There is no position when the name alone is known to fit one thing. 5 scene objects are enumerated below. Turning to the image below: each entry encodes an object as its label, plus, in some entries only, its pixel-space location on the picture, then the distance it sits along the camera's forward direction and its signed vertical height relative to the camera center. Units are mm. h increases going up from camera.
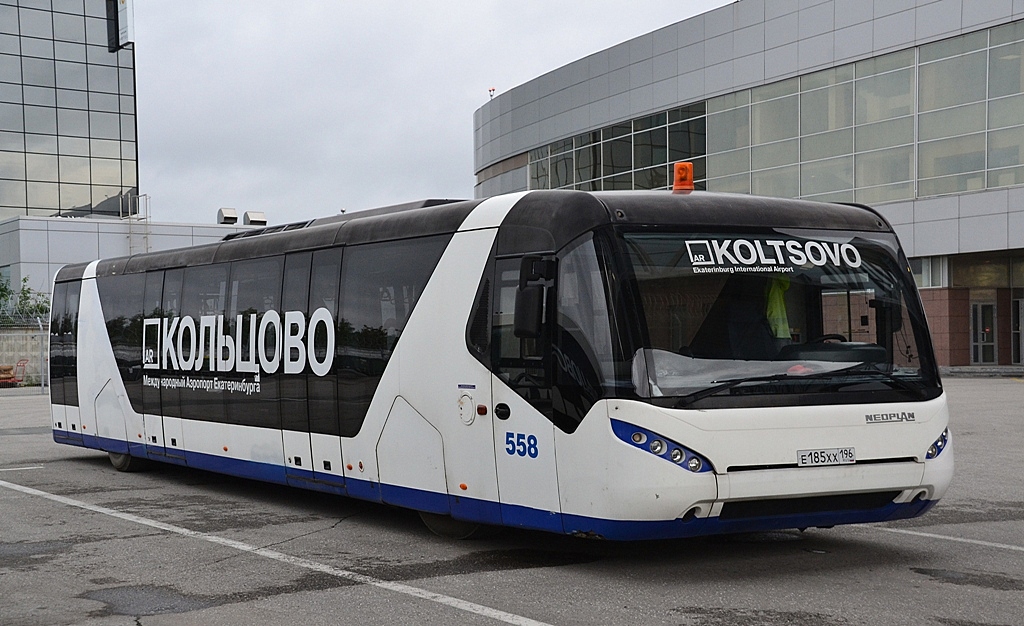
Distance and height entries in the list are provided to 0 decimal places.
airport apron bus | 7879 -512
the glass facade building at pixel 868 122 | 38250 +5951
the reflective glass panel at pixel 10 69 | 59500 +11615
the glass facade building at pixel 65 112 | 60125 +9790
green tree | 49188 +207
